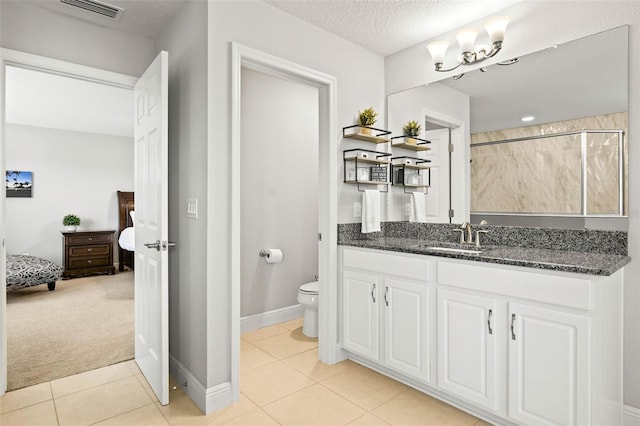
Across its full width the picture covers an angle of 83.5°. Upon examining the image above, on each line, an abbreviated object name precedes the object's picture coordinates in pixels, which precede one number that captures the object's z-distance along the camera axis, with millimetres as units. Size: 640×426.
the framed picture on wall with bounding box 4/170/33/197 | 5859
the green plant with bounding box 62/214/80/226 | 6211
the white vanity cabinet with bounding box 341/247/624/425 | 1564
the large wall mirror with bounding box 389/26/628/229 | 1954
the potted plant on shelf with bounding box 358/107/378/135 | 2812
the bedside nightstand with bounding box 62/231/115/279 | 5953
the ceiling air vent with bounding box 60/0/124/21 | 2244
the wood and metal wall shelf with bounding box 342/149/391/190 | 2816
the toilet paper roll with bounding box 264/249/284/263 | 3480
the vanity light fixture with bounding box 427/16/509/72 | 2223
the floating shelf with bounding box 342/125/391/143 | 2779
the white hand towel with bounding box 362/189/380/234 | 2795
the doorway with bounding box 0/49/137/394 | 2215
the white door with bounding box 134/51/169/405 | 2139
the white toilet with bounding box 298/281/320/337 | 3189
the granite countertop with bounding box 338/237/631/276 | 1577
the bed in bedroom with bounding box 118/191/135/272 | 6727
